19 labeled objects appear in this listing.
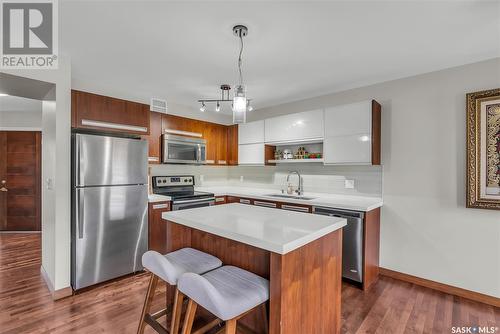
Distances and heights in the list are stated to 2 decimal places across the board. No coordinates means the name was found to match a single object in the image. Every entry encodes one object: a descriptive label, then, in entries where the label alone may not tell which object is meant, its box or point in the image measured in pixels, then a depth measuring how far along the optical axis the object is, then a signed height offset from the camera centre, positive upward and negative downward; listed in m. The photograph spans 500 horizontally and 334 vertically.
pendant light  1.95 +0.55
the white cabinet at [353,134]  2.92 +0.40
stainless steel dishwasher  2.69 -0.87
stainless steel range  3.42 -0.39
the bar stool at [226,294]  1.24 -0.68
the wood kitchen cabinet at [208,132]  3.90 +0.60
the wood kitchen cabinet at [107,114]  2.73 +0.63
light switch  2.66 -0.18
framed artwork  2.36 +0.16
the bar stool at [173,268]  1.50 -0.66
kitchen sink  3.39 -0.43
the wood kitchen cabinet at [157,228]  3.18 -0.79
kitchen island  1.34 -0.58
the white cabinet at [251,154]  4.14 +0.22
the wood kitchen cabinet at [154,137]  3.60 +0.43
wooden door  4.92 -0.28
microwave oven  3.72 +0.27
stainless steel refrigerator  2.57 -0.45
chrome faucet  3.80 -0.30
